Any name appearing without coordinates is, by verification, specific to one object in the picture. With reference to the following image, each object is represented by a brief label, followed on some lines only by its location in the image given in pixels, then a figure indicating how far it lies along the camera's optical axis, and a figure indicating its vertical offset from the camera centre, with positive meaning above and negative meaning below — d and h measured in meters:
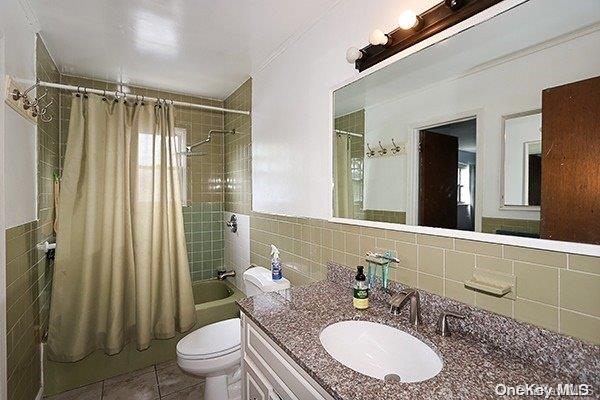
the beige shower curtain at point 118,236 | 1.89 -0.29
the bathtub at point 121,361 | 1.85 -1.21
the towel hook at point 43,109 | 1.69 +0.56
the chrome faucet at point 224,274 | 2.71 -0.79
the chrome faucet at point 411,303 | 1.01 -0.40
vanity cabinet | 0.82 -0.62
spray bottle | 1.74 -0.47
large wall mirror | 0.73 +0.22
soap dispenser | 1.15 -0.41
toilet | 1.56 -0.90
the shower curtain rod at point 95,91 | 1.70 +0.74
